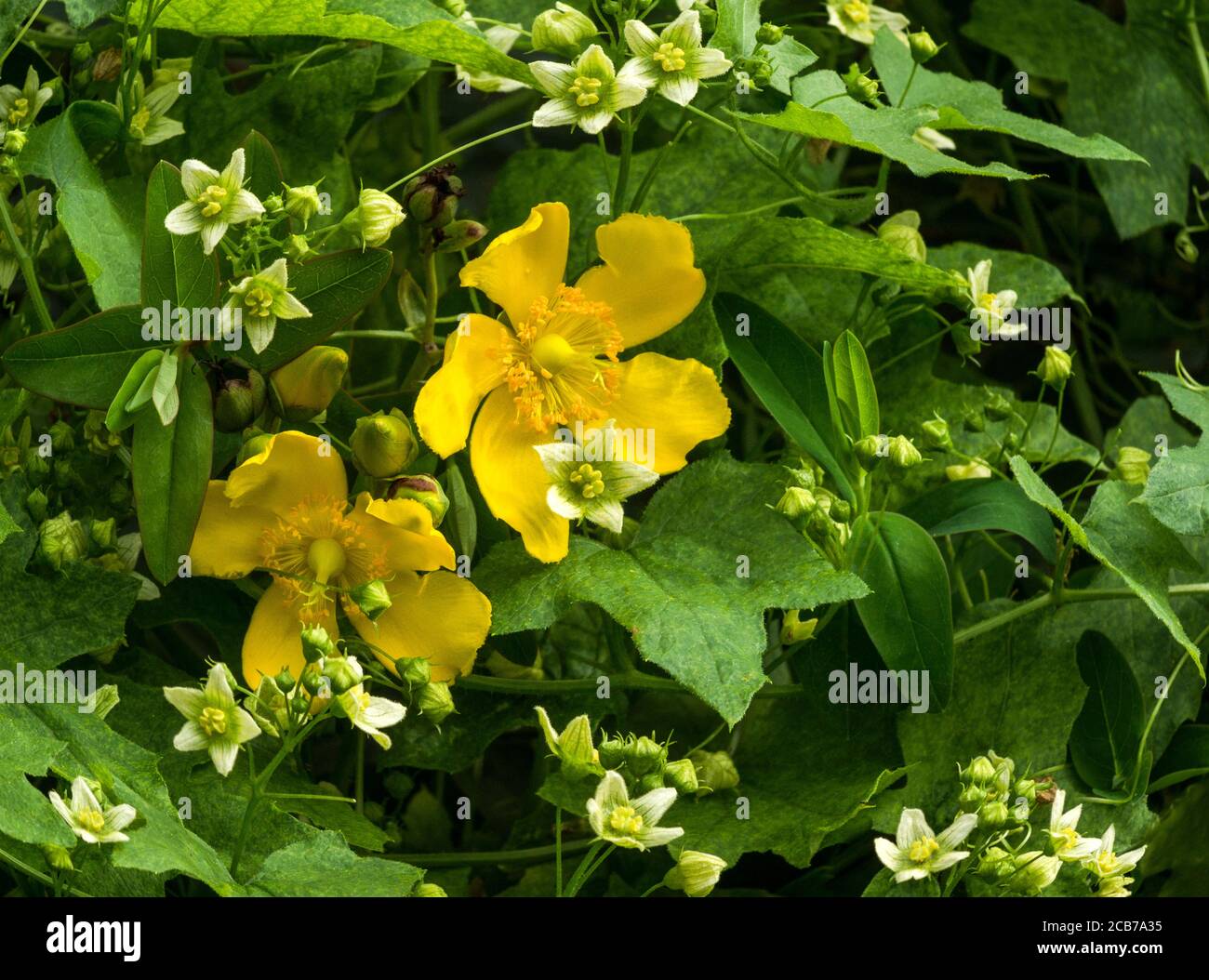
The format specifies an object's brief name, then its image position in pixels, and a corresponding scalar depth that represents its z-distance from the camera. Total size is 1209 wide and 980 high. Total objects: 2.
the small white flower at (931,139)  0.53
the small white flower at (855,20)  0.53
